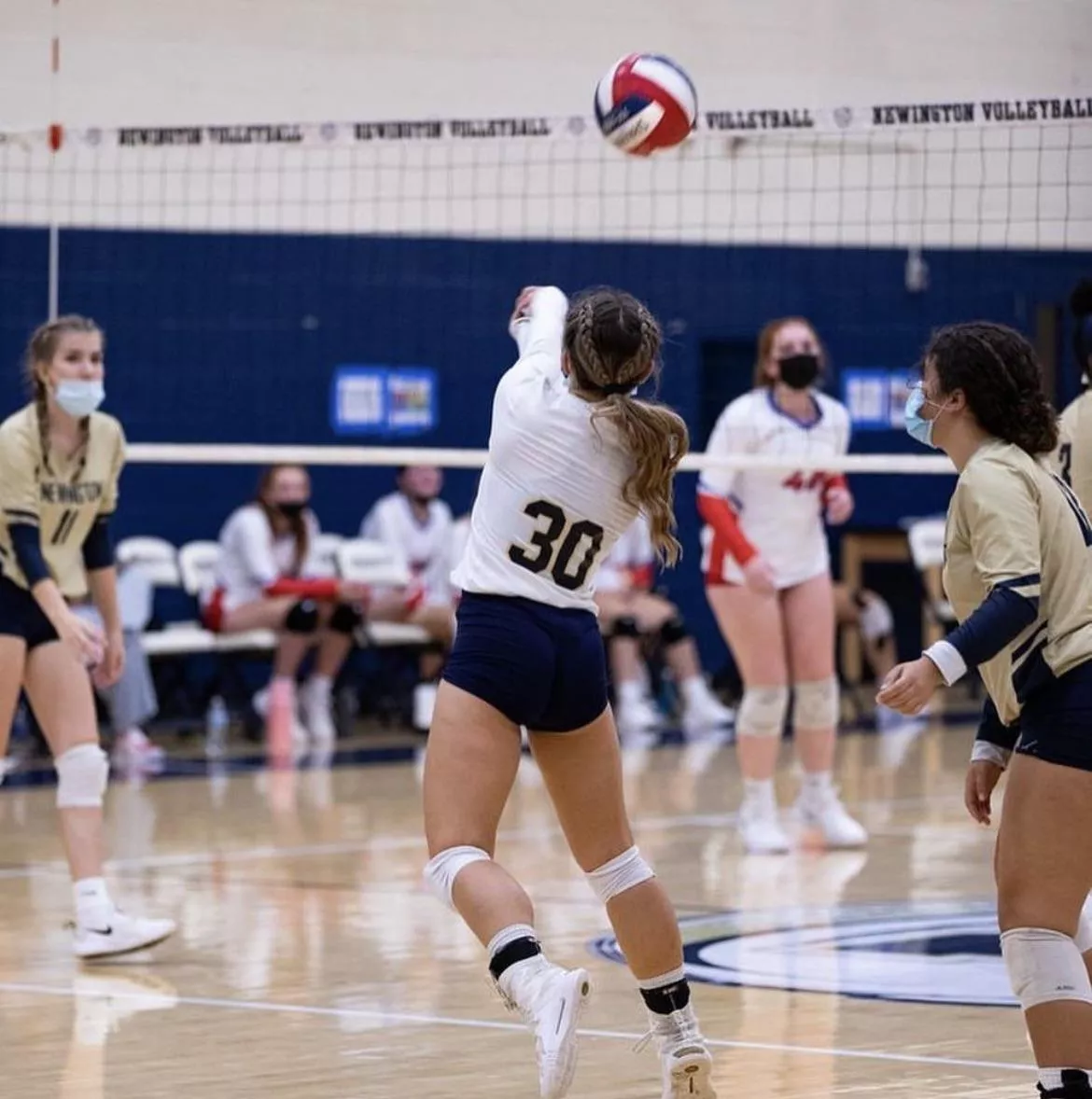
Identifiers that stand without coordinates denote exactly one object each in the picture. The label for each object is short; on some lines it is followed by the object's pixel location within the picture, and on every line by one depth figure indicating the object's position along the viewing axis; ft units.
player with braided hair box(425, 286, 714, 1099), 29.13
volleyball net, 53.56
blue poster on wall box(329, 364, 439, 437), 93.59
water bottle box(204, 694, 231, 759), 78.54
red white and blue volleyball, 42.10
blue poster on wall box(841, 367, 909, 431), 102.98
